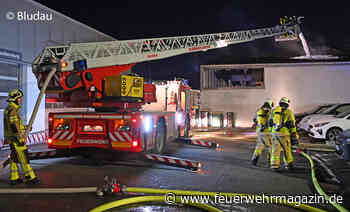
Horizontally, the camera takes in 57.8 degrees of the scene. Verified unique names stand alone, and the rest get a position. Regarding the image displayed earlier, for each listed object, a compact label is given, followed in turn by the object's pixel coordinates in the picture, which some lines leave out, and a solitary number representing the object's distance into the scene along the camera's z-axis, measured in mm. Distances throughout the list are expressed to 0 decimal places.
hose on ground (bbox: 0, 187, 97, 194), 5031
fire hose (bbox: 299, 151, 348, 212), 4016
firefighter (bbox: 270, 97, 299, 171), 6777
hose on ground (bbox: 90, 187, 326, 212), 4395
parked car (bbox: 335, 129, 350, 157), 7365
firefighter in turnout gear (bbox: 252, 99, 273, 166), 7219
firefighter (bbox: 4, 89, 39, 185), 5500
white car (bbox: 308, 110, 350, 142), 11039
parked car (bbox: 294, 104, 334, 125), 14258
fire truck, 6941
